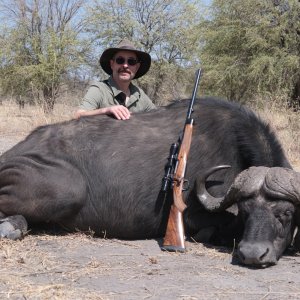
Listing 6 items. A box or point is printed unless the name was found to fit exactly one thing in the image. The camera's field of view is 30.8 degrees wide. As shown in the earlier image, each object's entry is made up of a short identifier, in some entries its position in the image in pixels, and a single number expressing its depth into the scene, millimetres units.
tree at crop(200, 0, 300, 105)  18281
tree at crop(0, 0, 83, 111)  24141
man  6355
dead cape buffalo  5043
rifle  4645
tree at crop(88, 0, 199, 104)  29453
